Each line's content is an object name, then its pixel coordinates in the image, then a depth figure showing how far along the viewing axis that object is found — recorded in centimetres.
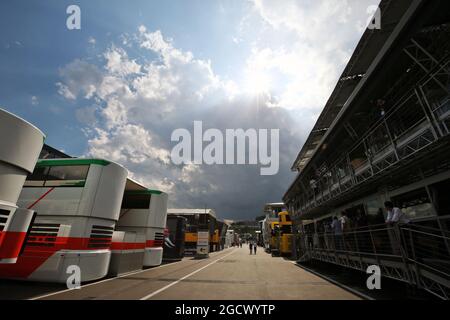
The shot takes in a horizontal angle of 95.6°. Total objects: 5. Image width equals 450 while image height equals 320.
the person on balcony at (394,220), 525
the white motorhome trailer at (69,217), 718
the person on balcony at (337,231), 919
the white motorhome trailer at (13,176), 404
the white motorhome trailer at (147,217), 1290
